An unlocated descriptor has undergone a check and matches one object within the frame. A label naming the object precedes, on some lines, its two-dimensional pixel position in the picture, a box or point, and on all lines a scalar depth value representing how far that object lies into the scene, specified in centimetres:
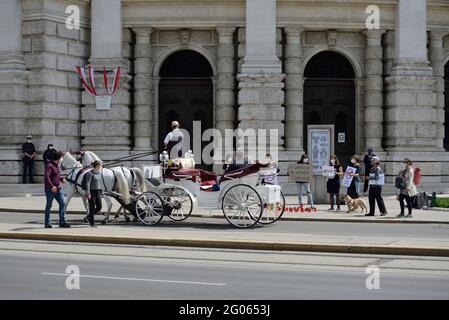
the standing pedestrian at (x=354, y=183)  2752
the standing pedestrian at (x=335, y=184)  2815
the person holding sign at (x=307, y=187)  2802
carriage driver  2255
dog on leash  2728
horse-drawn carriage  2166
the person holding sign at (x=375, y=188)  2564
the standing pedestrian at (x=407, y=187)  2500
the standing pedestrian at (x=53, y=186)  2106
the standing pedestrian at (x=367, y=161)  3291
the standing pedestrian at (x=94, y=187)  2177
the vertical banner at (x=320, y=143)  3059
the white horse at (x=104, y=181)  2223
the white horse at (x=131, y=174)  2266
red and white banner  3459
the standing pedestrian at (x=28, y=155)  3341
